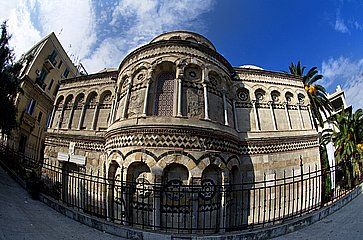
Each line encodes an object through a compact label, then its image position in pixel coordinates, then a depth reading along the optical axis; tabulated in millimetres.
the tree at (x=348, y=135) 18094
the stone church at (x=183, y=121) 11930
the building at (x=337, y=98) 35688
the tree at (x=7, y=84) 12523
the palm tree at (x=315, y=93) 20547
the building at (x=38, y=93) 24359
